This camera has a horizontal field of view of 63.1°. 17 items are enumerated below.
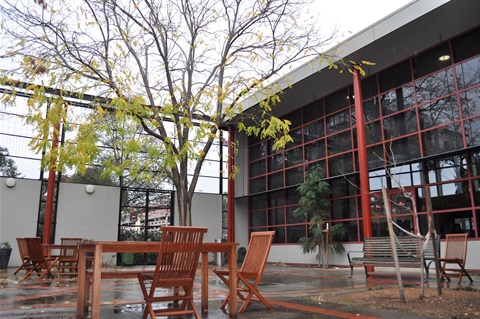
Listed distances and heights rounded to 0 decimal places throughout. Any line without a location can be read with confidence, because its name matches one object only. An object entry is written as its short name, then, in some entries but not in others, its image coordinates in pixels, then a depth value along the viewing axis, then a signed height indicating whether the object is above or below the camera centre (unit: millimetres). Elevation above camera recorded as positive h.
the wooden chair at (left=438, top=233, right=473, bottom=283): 7465 -423
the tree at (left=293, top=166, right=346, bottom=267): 13055 +607
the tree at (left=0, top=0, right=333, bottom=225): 5406 +2999
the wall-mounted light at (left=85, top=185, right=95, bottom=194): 15688 +1794
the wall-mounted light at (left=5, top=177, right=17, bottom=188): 14172 +1912
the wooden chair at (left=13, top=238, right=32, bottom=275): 9370 -391
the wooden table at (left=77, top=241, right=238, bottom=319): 3690 -348
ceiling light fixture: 11117 +4829
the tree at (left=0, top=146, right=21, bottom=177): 14473 +2563
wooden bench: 7929 -499
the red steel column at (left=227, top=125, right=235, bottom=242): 17672 +907
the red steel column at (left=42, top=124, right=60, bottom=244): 14039 +970
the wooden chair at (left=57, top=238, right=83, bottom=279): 9398 -548
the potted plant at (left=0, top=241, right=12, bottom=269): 12602 -644
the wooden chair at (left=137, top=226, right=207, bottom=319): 3758 -303
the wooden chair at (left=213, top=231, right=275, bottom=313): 4518 -380
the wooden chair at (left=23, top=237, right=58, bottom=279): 8664 -408
